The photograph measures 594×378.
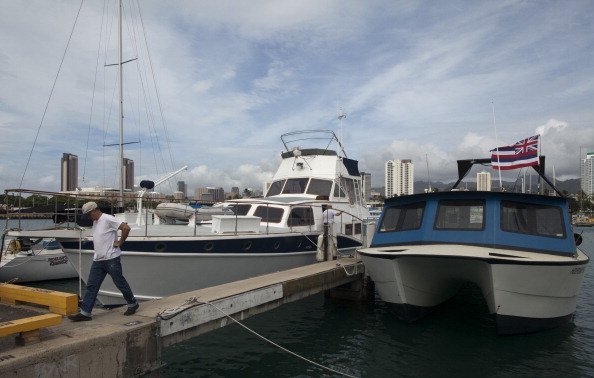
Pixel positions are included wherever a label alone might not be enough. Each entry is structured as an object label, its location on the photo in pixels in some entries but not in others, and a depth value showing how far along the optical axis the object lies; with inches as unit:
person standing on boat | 532.8
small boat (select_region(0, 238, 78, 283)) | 690.2
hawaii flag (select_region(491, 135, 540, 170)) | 421.7
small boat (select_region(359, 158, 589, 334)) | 345.1
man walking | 246.7
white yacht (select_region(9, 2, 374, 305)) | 395.2
